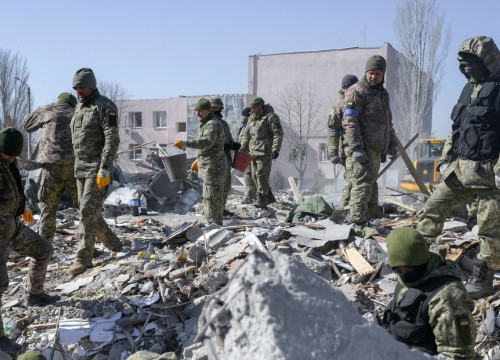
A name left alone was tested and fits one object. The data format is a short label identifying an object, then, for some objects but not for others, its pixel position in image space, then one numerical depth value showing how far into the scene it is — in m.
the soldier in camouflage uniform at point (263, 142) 9.51
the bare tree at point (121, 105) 33.94
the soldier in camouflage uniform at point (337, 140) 6.77
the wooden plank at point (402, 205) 7.82
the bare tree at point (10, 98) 32.47
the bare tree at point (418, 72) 27.77
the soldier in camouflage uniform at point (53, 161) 5.68
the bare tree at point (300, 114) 29.70
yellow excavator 13.66
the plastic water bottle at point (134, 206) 9.69
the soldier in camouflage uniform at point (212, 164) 6.40
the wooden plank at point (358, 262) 4.80
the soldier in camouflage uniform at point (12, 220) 3.93
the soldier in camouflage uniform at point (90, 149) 5.33
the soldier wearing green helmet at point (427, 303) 2.43
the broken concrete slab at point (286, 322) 1.48
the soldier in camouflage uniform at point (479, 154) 4.07
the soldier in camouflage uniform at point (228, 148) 7.64
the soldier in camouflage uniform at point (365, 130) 5.89
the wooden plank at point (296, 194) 11.12
